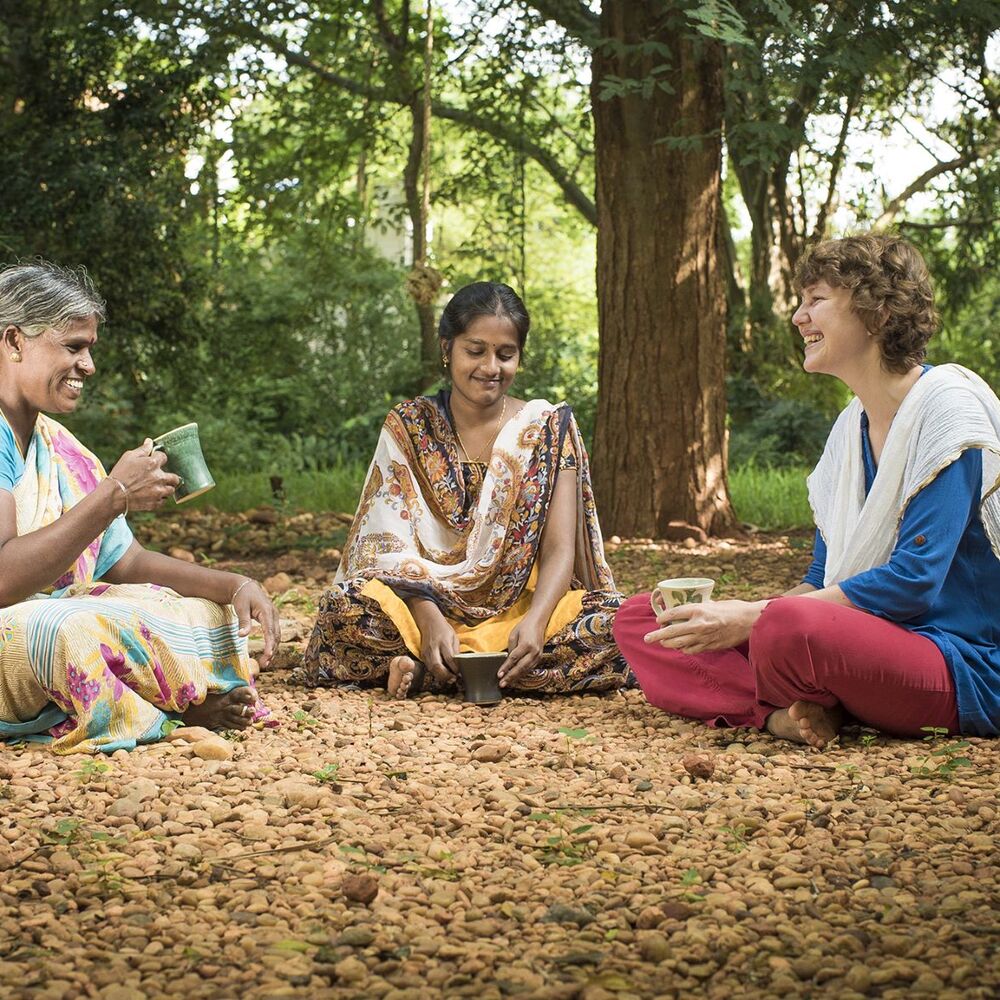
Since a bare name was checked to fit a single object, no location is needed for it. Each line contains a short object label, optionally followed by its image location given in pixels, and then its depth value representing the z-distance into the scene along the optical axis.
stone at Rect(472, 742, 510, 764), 3.64
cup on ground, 4.39
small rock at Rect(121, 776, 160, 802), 3.21
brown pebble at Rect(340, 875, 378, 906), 2.55
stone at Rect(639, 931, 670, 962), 2.30
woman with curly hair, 3.47
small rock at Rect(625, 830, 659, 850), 2.88
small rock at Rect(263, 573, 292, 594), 6.77
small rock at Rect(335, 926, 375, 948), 2.36
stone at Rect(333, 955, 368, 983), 2.21
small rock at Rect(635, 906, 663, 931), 2.44
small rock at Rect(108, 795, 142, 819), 3.10
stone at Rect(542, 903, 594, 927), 2.46
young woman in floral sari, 4.61
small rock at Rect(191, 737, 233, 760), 3.64
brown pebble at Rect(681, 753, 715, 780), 3.44
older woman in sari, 3.58
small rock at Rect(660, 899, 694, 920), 2.46
